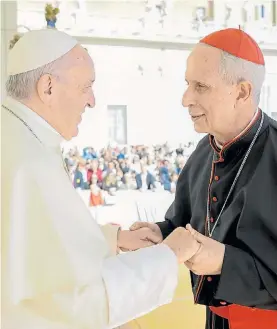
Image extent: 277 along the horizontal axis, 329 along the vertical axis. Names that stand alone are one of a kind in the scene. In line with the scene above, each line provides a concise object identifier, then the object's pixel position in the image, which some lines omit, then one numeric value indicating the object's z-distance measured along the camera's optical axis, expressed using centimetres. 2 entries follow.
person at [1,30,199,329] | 120
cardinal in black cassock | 142
